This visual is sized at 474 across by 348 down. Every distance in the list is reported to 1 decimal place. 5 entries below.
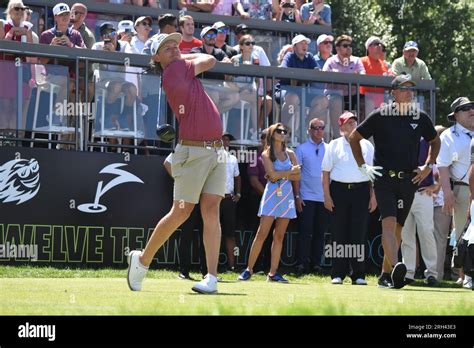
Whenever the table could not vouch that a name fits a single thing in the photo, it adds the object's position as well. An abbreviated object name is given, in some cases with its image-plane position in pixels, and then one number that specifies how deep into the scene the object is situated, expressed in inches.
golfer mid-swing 403.2
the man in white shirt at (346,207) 574.9
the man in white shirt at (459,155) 591.2
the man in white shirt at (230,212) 640.4
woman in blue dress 586.2
